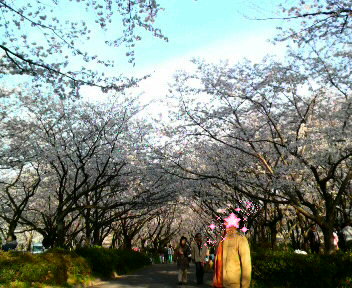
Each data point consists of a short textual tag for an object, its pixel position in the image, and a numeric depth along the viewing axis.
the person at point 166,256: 46.96
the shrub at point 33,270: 9.34
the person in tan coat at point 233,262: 5.13
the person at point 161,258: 43.99
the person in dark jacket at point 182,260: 13.23
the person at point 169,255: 45.30
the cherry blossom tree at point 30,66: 6.72
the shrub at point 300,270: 8.66
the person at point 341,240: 15.97
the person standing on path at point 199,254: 13.58
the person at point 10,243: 19.27
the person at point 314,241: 13.78
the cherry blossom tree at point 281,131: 12.07
